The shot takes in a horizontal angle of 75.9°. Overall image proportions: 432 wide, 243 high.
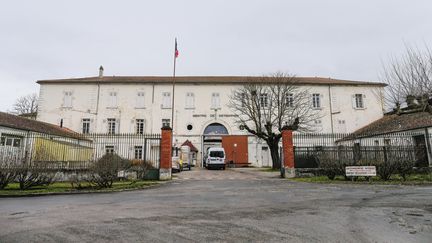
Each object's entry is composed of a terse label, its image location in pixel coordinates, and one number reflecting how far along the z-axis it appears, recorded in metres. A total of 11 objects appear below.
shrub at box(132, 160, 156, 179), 15.52
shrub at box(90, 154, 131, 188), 11.98
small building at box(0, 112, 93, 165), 13.02
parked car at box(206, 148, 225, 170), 26.72
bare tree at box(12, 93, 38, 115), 45.73
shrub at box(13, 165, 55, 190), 11.64
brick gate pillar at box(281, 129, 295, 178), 16.70
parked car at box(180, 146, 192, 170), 27.22
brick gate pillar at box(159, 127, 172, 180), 15.59
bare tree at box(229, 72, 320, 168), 28.47
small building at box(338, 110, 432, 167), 17.71
